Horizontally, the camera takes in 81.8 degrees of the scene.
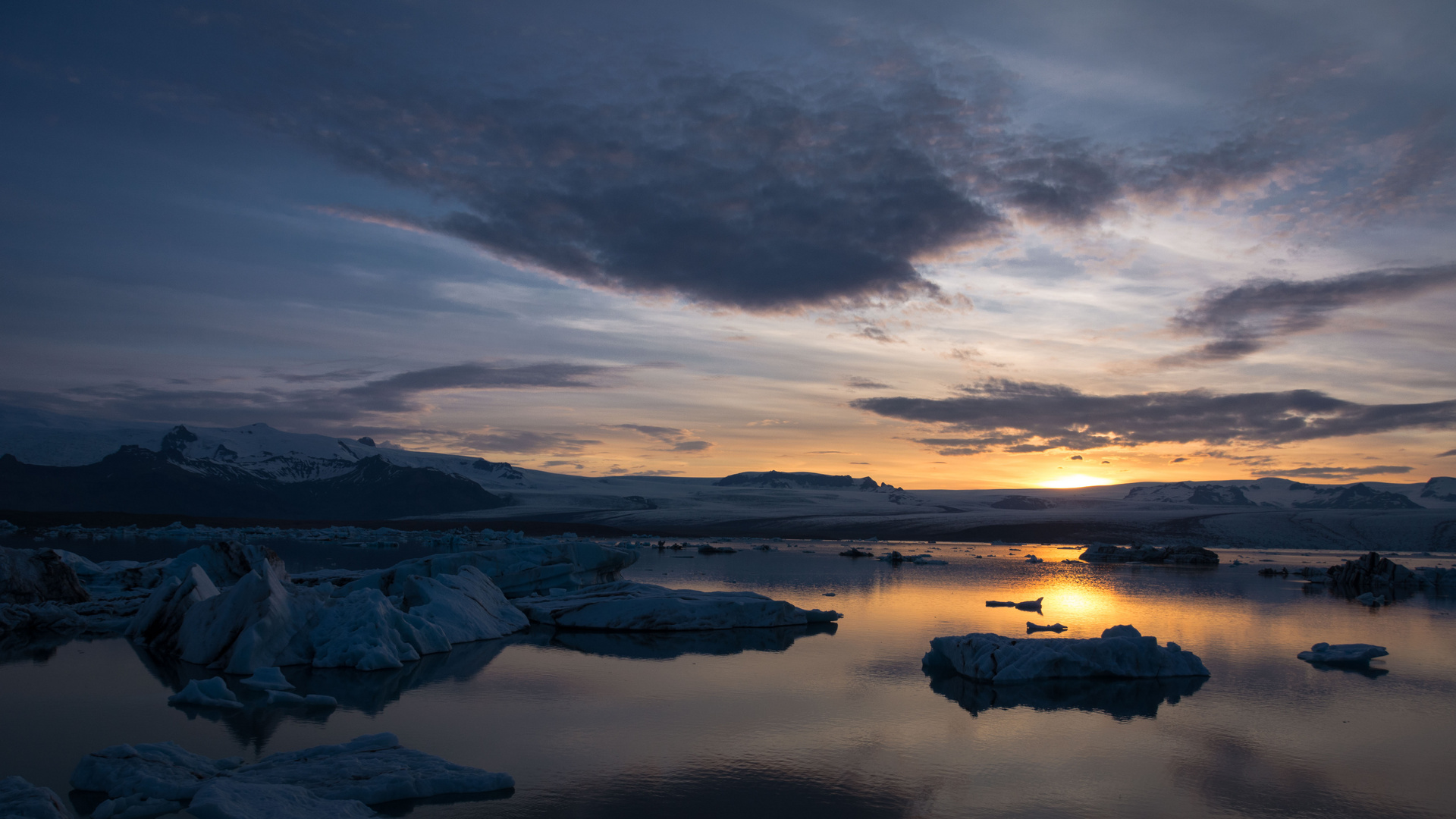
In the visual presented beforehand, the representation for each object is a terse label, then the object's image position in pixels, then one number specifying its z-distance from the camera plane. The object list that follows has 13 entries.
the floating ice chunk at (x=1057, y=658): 13.35
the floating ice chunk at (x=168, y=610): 15.24
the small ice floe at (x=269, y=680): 11.91
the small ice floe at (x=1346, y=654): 15.43
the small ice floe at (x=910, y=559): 41.81
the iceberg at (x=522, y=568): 20.34
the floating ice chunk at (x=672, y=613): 18.52
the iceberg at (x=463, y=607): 16.80
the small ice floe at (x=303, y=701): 11.13
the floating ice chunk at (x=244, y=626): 13.80
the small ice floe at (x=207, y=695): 10.99
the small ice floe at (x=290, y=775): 7.22
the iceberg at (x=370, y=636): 13.91
